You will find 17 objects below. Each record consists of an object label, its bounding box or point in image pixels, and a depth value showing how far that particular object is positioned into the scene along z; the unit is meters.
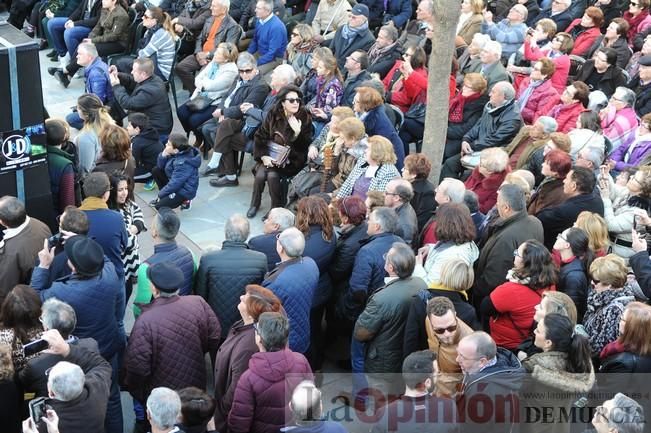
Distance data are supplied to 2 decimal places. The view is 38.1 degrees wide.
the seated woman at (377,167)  7.92
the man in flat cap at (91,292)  5.94
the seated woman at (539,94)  9.39
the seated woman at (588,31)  11.07
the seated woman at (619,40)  10.60
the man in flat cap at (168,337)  5.82
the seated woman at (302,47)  10.71
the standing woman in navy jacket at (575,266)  6.44
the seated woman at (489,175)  7.84
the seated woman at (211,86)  10.23
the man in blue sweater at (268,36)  11.52
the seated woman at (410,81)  9.77
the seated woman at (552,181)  7.53
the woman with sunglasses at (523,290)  6.16
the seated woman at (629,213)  7.21
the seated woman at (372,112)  8.73
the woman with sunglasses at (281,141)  8.96
